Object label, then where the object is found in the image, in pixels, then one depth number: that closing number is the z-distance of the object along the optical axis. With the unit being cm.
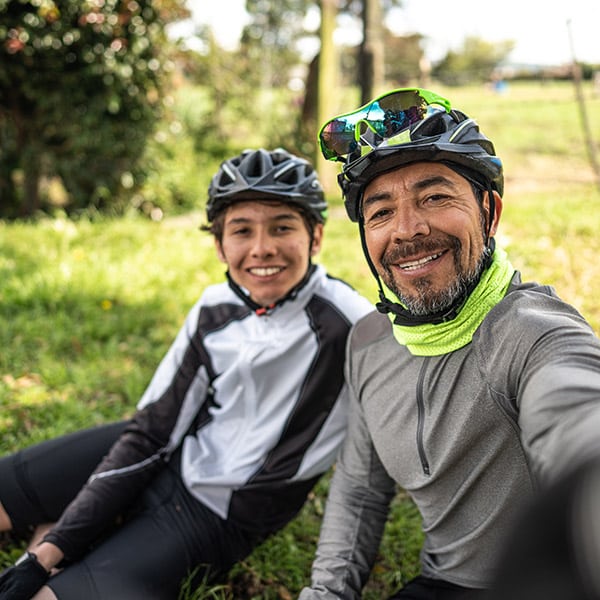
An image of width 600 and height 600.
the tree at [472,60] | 3225
